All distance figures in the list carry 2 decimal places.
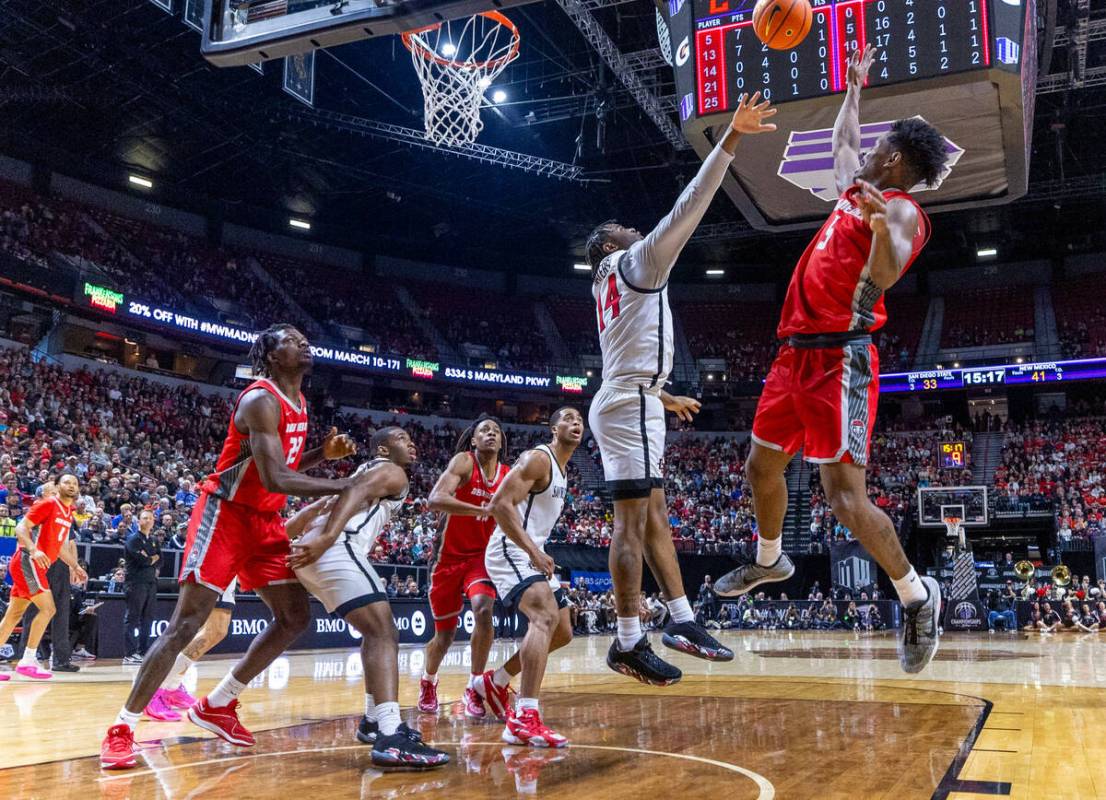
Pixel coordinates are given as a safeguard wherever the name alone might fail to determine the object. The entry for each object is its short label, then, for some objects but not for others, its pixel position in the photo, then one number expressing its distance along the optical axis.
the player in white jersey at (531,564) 5.48
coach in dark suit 10.60
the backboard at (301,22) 5.90
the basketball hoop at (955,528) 23.75
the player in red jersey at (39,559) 9.21
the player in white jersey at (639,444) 4.76
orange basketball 5.52
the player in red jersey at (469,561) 6.84
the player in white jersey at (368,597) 4.66
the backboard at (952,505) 24.20
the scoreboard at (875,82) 7.23
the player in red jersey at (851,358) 4.24
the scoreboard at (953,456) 30.11
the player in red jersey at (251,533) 4.82
